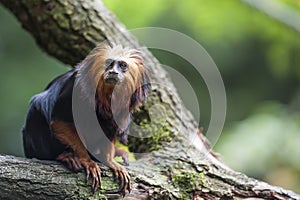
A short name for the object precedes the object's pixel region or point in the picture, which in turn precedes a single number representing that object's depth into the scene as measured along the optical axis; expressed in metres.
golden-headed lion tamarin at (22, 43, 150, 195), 6.47
